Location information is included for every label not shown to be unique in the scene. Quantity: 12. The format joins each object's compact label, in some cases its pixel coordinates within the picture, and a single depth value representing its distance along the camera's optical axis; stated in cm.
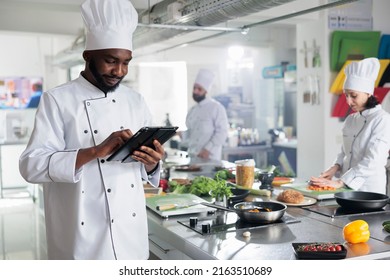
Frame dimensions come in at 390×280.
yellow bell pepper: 179
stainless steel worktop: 171
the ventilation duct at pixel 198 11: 260
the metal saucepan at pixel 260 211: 206
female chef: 295
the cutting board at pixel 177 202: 229
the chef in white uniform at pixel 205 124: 526
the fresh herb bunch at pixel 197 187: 269
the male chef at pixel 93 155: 171
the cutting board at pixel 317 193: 259
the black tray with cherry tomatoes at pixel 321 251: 163
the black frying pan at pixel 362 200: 229
